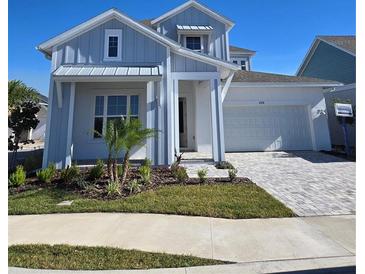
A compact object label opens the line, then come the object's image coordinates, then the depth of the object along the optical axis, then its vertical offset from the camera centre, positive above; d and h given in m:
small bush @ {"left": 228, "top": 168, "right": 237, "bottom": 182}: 8.05 -1.17
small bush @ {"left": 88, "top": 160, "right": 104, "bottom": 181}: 7.98 -1.02
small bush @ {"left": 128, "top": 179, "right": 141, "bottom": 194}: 7.03 -1.35
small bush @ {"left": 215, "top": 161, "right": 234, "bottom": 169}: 10.09 -1.07
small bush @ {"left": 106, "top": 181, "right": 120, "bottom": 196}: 6.68 -1.31
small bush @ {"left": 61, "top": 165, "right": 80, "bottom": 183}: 7.82 -1.06
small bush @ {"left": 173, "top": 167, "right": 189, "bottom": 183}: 7.97 -1.17
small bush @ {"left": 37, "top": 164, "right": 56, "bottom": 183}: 7.96 -1.09
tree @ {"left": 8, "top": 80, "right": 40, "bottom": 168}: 10.53 +1.32
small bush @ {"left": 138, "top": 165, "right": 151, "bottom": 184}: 7.78 -1.10
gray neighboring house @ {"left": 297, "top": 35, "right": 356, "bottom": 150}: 15.50 +5.50
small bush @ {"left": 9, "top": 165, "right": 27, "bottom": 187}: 7.50 -1.12
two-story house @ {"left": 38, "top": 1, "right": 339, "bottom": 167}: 10.00 +2.05
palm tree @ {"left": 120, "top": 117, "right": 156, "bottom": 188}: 7.29 +0.14
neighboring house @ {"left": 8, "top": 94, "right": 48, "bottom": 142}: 22.49 +1.01
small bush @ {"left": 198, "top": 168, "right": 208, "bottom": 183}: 7.83 -1.13
